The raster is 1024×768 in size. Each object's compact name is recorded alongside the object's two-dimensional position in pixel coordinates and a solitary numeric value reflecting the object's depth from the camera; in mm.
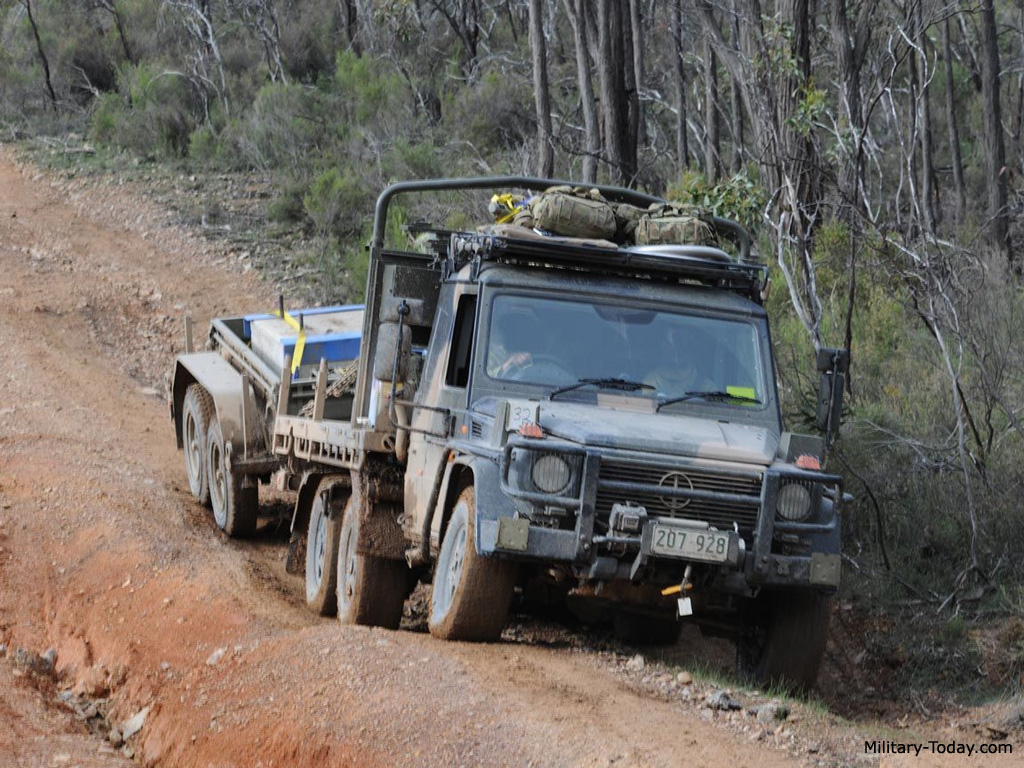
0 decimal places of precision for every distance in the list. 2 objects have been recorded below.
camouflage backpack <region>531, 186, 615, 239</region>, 16391
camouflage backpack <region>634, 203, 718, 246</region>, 16656
